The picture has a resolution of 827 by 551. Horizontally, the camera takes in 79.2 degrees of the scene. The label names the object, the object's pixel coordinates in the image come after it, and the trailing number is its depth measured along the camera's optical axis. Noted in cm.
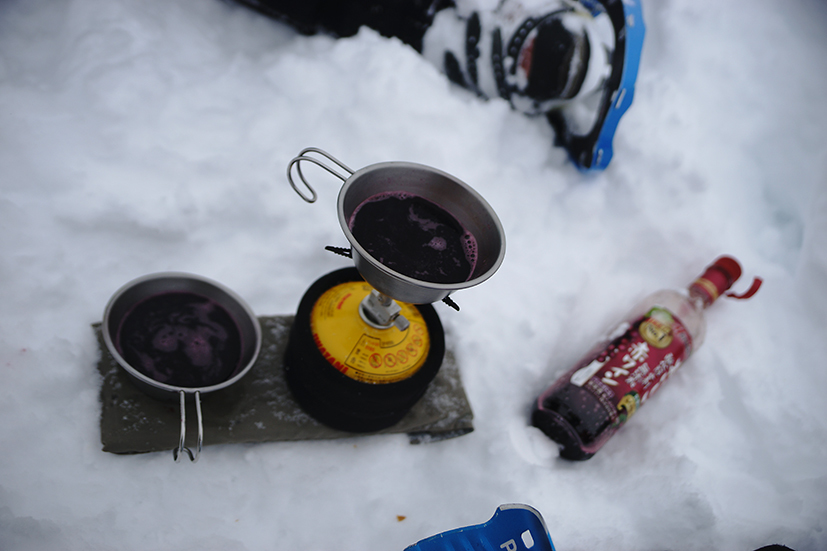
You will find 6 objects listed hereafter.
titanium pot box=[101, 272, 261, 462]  97
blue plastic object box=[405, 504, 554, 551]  85
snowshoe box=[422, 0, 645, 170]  155
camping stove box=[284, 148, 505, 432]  88
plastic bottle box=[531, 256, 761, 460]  119
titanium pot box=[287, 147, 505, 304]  80
